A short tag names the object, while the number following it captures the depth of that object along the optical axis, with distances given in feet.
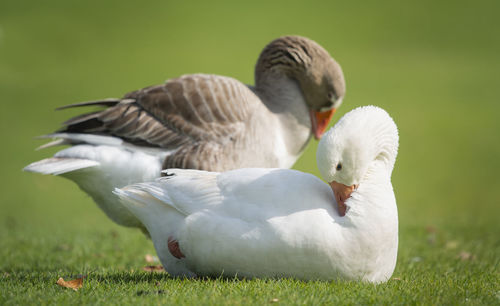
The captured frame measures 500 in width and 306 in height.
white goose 26.04
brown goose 40.88
